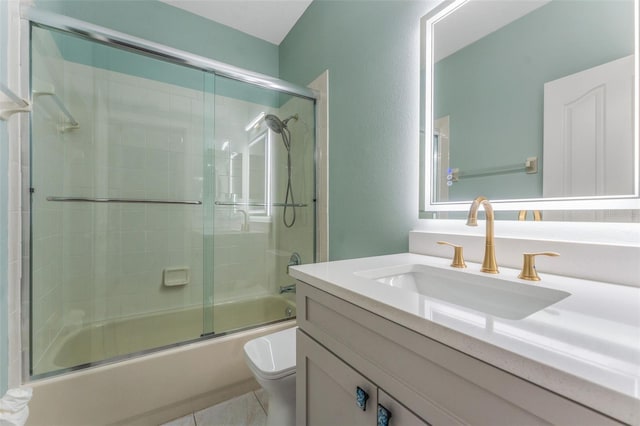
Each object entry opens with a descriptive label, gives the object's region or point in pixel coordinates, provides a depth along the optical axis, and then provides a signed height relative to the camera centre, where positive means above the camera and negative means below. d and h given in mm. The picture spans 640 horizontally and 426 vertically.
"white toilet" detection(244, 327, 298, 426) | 1004 -611
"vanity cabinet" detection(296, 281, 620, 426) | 340 -287
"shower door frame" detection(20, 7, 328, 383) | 1095 +806
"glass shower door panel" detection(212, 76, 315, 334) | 1848 +108
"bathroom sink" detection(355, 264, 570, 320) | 629 -208
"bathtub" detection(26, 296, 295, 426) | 1113 -772
